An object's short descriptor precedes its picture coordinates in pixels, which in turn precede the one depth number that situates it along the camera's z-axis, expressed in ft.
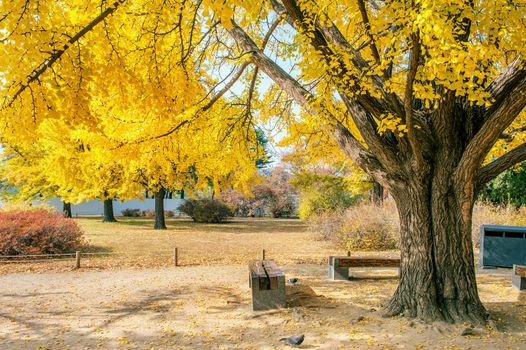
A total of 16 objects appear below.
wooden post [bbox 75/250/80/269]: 32.93
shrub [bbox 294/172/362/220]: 70.59
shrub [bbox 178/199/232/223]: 95.04
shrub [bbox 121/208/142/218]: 116.16
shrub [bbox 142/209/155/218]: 117.99
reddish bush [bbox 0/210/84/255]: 37.37
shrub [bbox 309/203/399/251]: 46.91
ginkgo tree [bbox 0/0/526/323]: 13.88
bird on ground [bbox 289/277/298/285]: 26.08
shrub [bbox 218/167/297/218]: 119.44
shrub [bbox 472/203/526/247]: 45.83
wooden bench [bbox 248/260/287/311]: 20.11
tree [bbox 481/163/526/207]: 73.26
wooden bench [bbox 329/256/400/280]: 26.21
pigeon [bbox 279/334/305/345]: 15.25
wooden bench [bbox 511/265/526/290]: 23.31
